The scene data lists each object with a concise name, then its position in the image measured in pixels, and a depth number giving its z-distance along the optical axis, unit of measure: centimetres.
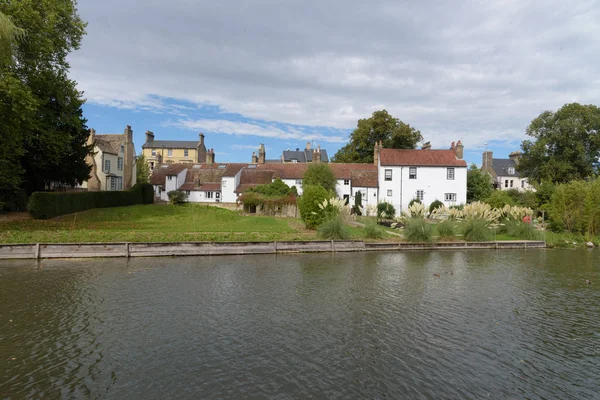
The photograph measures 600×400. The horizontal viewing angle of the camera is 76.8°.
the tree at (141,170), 6562
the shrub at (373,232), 2744
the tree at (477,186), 5269
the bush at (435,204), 4500
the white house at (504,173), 7225
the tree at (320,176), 4675
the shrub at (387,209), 4069
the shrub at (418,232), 2628
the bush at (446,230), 2791
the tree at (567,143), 4834
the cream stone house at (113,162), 5062
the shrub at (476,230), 2775
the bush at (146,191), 5038
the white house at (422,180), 4812
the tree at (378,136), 5775
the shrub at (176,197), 5066
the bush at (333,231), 2569
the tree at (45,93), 2306
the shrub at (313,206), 2952
